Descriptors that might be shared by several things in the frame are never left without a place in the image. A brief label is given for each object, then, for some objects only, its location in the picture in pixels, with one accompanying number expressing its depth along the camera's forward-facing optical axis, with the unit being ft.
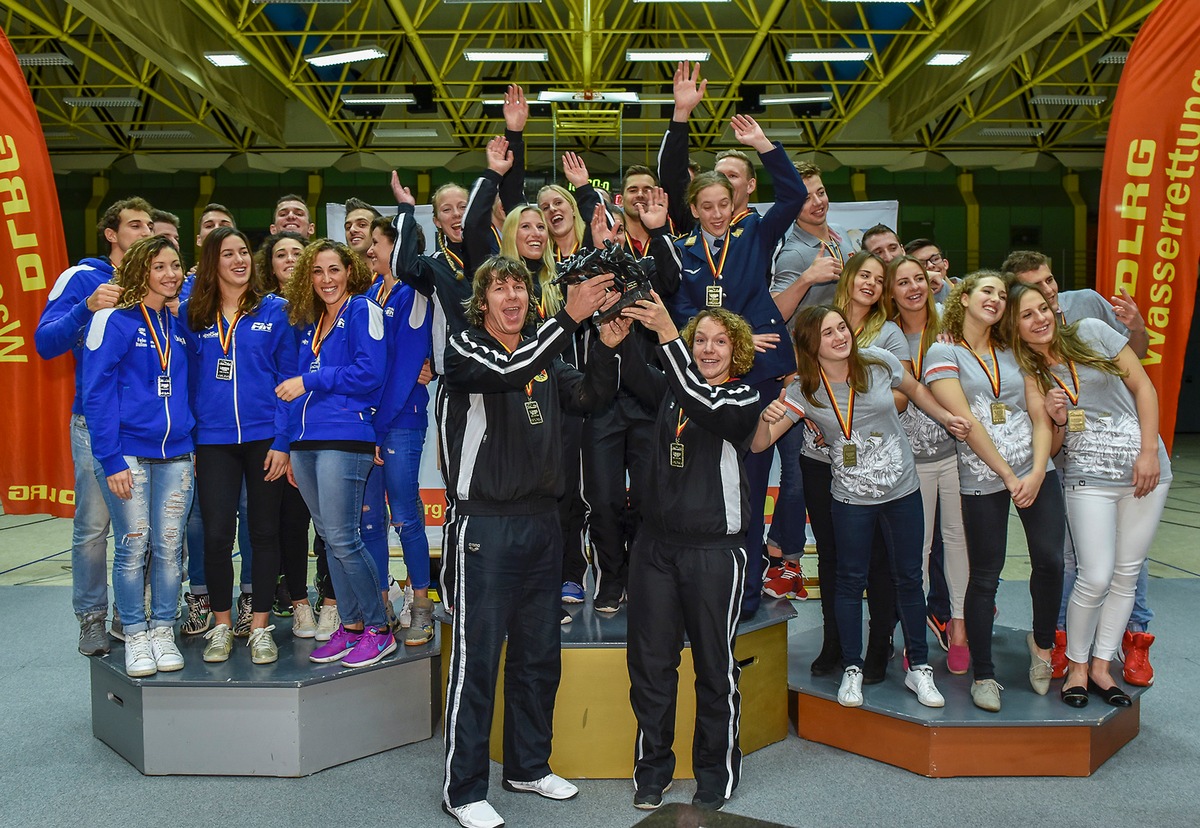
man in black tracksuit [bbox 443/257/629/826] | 9.61
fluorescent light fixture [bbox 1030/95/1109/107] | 43.60
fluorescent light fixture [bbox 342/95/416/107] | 41.09
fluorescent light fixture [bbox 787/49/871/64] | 35.63
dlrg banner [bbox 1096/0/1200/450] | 14.21
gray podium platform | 10.95
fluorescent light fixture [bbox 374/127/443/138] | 47.74
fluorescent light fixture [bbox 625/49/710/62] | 35.04
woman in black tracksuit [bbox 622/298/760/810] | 9.82
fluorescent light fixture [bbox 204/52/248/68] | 36.78
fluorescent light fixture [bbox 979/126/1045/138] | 50.88
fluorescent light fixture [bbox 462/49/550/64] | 34.45
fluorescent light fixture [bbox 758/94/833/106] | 40.52
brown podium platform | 10.82
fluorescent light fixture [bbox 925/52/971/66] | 36.83
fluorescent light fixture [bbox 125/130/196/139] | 48.11
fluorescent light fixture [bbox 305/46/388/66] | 34.73
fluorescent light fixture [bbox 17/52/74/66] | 36.63
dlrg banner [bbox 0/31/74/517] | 14.88
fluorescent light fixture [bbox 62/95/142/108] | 42.63
